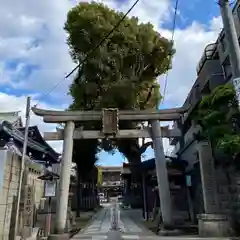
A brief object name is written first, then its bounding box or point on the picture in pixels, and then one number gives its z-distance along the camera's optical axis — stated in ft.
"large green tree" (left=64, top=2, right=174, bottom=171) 71.20
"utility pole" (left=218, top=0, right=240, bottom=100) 22.56
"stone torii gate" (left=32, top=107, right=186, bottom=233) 47.88
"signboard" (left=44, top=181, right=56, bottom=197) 39.16
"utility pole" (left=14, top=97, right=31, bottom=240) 28.91
